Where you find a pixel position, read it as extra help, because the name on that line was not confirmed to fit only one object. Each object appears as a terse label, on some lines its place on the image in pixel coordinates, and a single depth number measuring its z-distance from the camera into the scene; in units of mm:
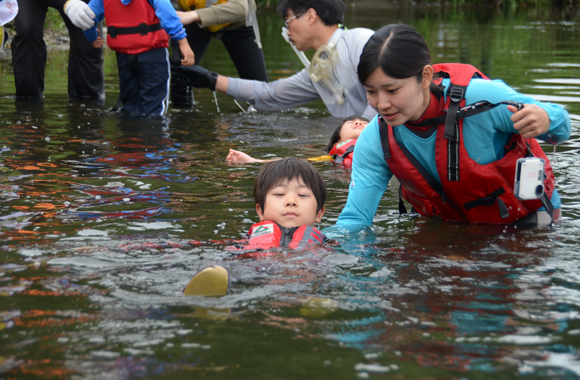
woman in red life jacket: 3484
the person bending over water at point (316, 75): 6820
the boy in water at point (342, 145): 5949
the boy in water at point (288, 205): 3863
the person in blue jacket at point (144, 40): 7508
